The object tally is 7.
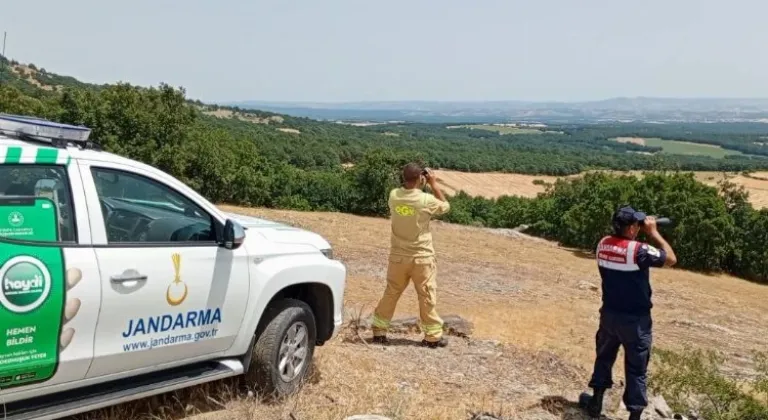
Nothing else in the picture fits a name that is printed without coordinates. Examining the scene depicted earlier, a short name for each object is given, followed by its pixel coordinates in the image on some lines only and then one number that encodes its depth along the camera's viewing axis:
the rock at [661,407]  6.53
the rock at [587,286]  18.02
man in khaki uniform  7.46
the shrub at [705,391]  7.09
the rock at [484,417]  5.29
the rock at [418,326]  8.95
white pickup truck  3.55
